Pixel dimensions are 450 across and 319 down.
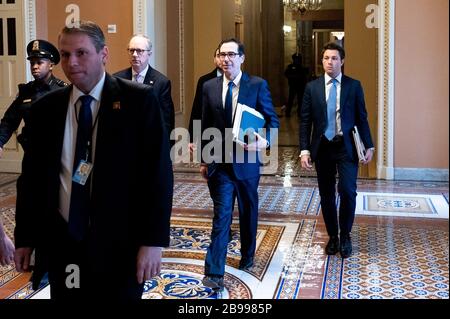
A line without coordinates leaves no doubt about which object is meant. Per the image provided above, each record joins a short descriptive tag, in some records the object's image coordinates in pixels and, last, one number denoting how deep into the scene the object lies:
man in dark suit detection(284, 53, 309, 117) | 19.31
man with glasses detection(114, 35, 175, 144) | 5.48
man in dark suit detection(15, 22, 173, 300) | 2.51
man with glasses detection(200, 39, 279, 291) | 4.54
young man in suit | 5.12
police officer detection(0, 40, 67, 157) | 5.03
